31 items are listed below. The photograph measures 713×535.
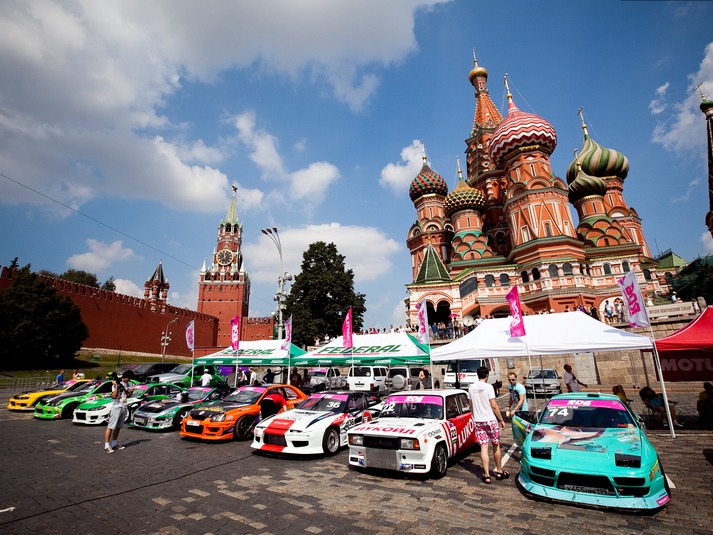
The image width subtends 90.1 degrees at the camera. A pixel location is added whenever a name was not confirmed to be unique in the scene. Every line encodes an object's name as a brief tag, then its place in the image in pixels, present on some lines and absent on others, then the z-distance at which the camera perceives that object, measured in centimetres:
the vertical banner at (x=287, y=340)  1738
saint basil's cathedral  3200
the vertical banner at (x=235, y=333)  1856
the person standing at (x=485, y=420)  610
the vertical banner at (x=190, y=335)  2042
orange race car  921
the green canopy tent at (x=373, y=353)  1462
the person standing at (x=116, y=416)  811
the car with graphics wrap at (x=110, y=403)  1165
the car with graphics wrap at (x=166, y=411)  1067
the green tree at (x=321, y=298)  3575
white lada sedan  607
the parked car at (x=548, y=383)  1780
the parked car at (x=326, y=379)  2120
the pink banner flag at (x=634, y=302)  973
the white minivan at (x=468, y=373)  1903
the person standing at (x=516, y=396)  906
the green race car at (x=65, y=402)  1273
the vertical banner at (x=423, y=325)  1302
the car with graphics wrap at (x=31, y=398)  1423
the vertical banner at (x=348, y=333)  1623
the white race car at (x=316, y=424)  766
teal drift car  466
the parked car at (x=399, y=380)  1966
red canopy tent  923
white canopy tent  936
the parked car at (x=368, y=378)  1925
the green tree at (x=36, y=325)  3011
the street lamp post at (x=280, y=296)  2031
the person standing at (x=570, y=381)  1102
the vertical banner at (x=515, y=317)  1032
